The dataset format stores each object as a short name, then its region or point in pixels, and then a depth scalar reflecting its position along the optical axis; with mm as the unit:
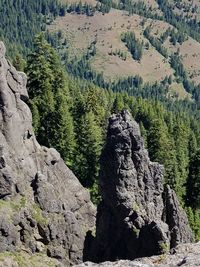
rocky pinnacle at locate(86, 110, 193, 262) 60062
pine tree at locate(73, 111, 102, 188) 94938
